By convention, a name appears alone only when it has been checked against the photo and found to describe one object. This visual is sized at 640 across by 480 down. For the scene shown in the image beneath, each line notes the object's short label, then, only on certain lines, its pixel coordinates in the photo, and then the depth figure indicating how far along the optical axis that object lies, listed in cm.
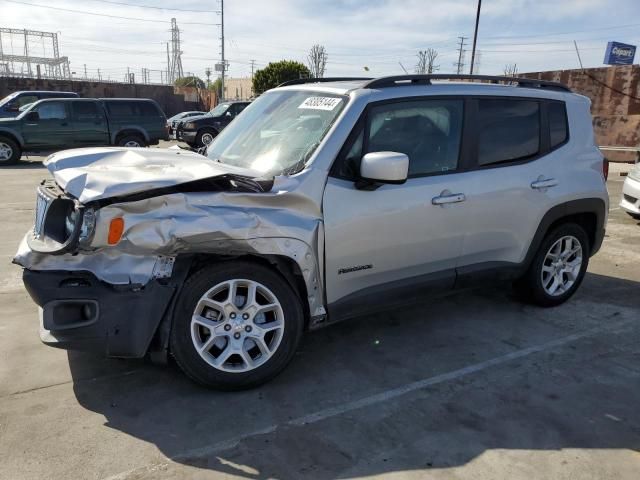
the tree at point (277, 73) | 4116
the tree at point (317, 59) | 5327
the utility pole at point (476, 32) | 3033
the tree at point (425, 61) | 4144
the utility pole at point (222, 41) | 4523
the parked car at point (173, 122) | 2230
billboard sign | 3143
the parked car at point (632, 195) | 812
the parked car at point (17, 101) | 1656
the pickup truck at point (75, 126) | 1484
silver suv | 293
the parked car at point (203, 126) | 1845
